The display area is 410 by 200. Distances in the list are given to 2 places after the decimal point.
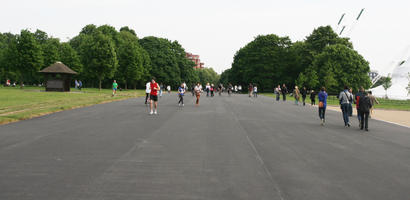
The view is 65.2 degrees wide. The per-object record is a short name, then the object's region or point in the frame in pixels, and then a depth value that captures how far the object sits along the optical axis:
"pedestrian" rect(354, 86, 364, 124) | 12.84
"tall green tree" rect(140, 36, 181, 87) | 73.69
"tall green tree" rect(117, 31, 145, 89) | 63.71
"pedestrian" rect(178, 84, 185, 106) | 22.46
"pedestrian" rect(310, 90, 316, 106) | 26.75
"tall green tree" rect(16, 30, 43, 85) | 51.88
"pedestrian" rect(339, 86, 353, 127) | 13.62
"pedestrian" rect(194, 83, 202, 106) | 24.22
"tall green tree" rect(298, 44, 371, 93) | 55.34
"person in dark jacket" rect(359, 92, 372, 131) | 12.34
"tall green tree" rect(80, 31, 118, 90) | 53.72
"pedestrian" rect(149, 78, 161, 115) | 16.42
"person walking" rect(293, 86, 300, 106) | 27.98
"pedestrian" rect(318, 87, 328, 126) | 14.03
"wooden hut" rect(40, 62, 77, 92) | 42.00
